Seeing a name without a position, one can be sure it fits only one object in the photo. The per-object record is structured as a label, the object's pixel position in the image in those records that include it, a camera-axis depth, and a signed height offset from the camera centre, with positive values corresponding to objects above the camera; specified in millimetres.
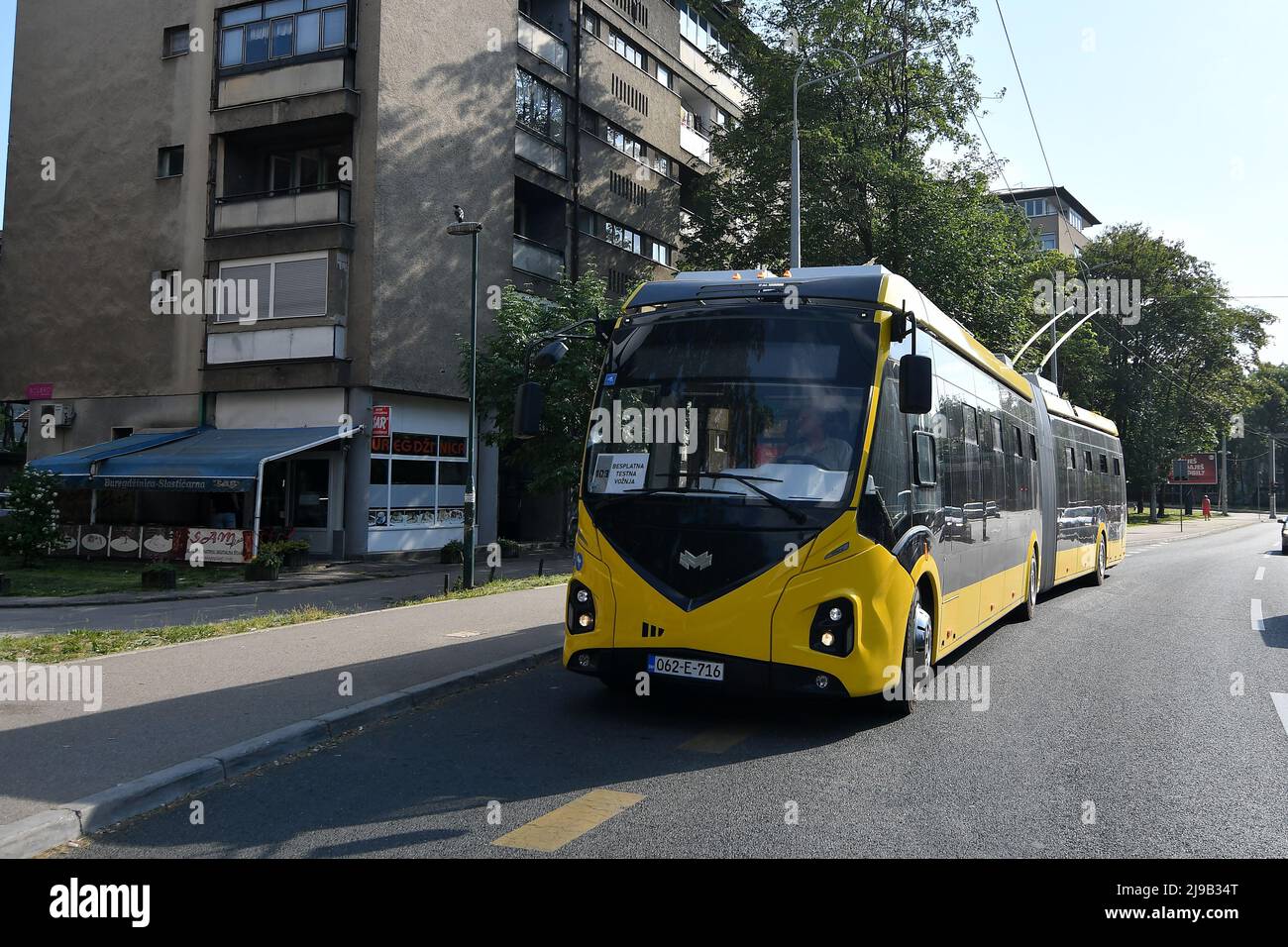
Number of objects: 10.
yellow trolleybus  6645 +65
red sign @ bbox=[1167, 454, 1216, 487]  91862 +3162
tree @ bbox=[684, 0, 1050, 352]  29641 +10306
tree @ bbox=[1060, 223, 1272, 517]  56094 +8319
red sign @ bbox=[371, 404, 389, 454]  24953 +1736
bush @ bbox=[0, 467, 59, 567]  22328 -528
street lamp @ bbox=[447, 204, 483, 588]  17734 +228
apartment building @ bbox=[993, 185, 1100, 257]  83250 +24458
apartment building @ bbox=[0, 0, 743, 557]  25453 +6745
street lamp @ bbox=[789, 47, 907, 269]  19562 +5651
